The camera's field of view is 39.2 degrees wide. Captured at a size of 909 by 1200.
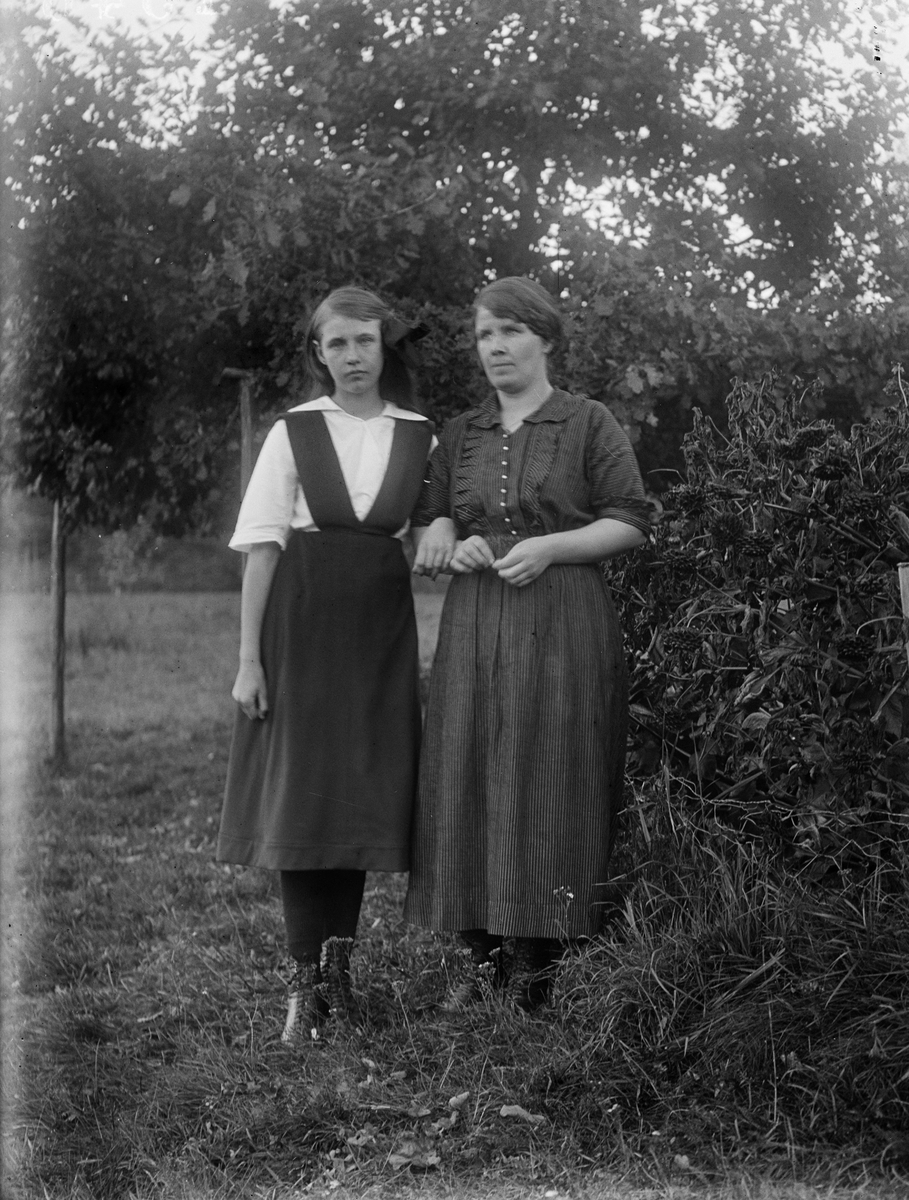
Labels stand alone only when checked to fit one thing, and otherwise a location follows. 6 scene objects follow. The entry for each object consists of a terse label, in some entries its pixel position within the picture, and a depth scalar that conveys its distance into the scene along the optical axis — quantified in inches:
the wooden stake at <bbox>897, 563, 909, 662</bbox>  103.3
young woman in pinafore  130.6
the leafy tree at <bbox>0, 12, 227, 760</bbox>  183.0
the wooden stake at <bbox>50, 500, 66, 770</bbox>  279.7
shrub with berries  111.3
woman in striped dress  125.0
